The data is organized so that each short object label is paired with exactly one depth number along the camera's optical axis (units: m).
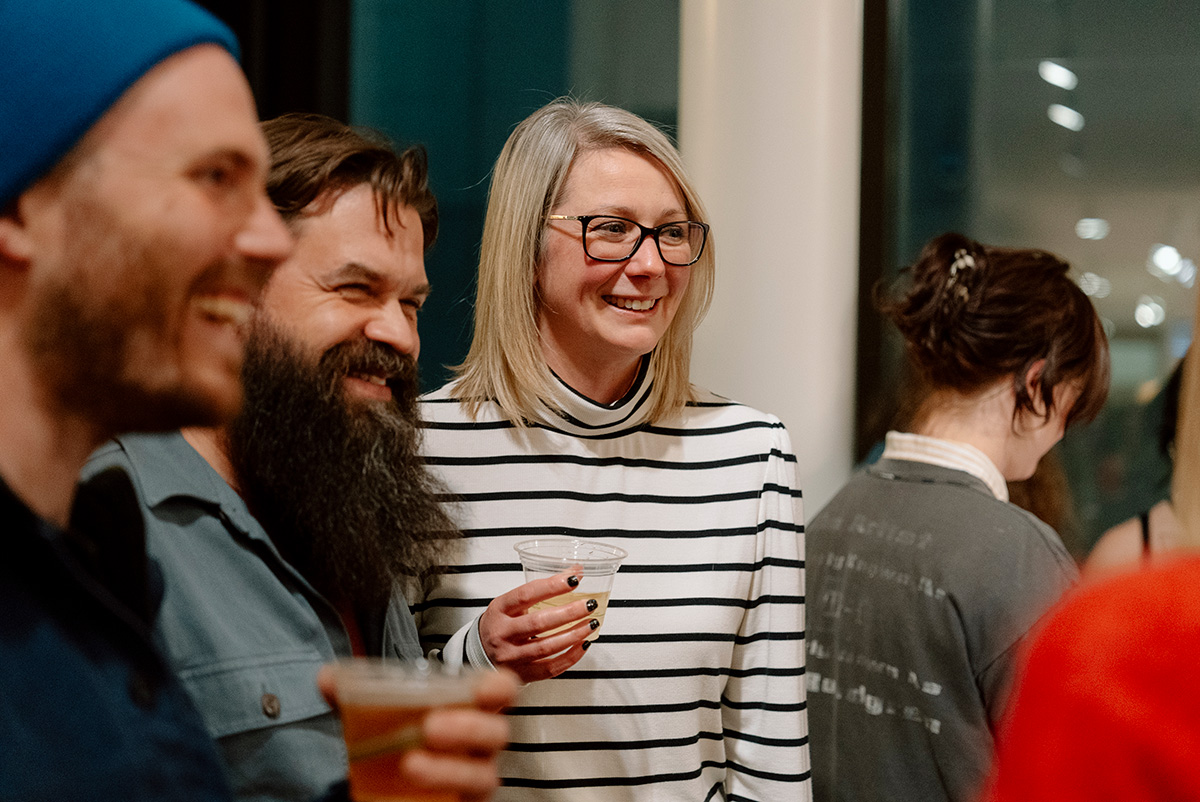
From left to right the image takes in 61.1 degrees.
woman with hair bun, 1.84
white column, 2.46
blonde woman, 1.64
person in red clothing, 0.61
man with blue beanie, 0.76
